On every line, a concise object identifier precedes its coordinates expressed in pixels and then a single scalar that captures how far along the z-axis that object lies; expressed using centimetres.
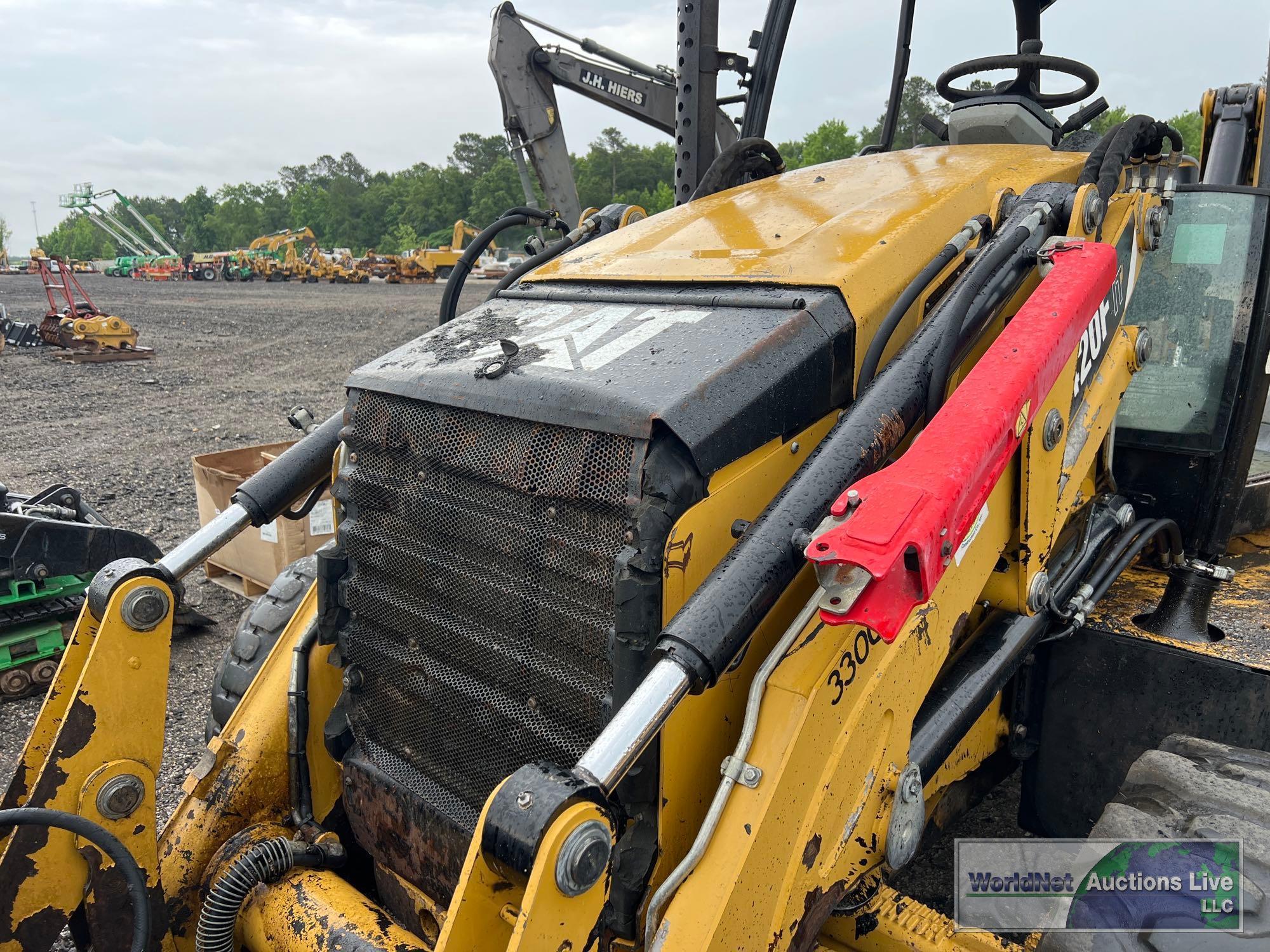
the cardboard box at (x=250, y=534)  495
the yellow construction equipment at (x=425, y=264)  4031
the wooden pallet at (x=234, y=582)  531
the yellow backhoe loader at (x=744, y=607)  153
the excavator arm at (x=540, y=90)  831
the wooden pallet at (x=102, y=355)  1528
